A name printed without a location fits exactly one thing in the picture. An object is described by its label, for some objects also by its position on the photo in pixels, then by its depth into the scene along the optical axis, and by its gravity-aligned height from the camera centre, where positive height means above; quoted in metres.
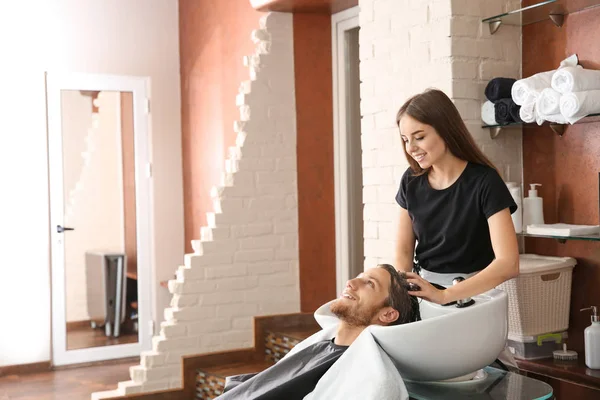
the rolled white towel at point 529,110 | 2.55 +0.28
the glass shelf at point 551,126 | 2.53 +0.24
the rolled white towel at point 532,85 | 2.54 +0.36
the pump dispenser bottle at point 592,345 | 2.44 -0.50
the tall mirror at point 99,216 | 5.13 -0.09
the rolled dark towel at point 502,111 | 2.68 +0.29
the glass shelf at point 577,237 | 2.47 -0.15
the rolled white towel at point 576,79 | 2.41 +0.35
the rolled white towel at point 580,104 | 2.39 +0.27
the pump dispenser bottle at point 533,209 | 2.71 -0.06
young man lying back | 1.85 -0.31
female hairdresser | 2.05 -0.02
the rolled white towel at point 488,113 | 2.76 +0.29
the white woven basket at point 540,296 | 2.58 -0.36
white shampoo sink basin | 1.63 -0.32
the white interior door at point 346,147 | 4.28 +0.28
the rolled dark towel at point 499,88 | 2.71 +0.37
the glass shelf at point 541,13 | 2.59 +0.64
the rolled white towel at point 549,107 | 2.46 +0.28
